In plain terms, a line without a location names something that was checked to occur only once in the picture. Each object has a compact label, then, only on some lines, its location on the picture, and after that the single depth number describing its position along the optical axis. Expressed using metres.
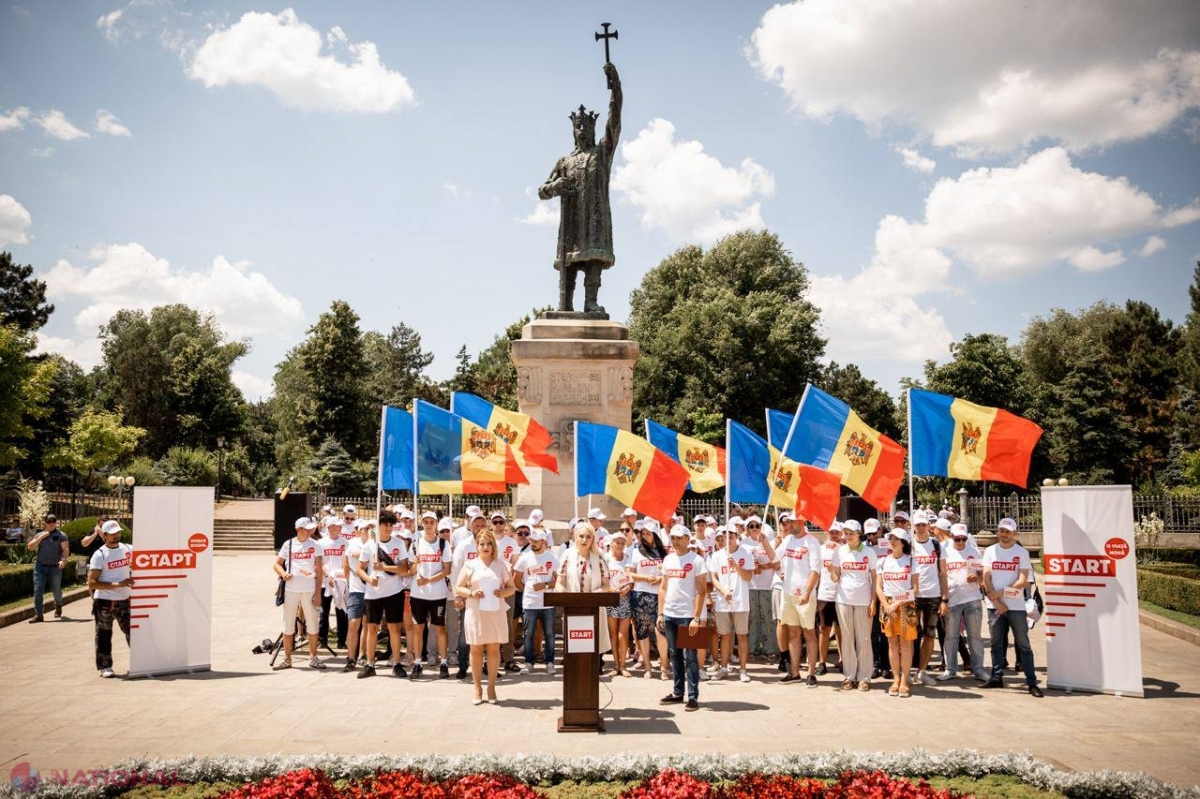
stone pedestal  16.30
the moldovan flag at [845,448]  12.79
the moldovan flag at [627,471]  12.84
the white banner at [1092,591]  11.30
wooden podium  9.31
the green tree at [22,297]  50.50
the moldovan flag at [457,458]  13.33
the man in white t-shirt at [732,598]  12.22
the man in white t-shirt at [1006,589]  11.58
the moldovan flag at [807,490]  12.21
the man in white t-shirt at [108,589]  12.21
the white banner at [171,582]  12.09
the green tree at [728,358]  45.88
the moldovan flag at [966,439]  12.23
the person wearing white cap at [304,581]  12.67
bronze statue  17.64
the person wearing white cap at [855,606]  11.68
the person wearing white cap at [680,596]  10.66
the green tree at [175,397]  64.94
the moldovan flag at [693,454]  15.51
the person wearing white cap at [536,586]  12.46
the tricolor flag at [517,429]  14.04
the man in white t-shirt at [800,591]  12.01
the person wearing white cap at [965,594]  11.95
